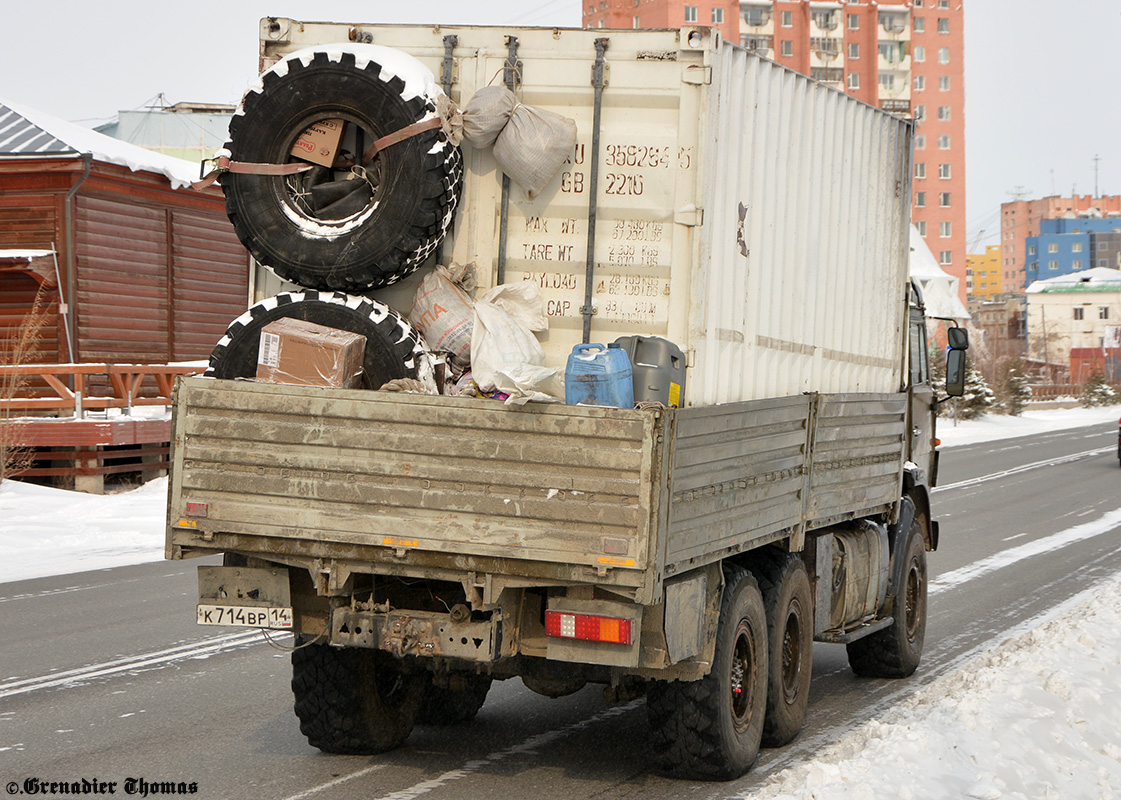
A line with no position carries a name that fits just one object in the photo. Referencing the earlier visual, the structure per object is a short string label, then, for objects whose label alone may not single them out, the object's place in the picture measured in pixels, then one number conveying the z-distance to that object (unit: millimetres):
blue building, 172125
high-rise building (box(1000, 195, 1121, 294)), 192250
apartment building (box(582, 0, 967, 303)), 107312
